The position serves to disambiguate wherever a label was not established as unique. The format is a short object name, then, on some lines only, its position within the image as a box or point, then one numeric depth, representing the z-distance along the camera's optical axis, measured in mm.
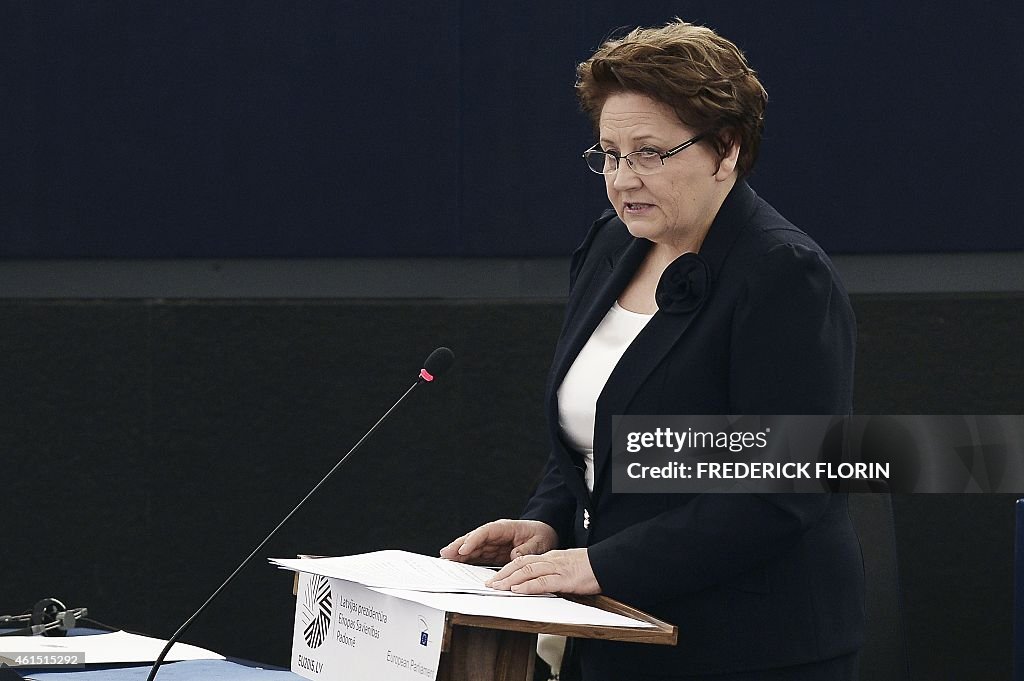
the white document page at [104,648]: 11339
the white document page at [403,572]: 10845
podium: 10714
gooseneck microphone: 11209
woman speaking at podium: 10887
